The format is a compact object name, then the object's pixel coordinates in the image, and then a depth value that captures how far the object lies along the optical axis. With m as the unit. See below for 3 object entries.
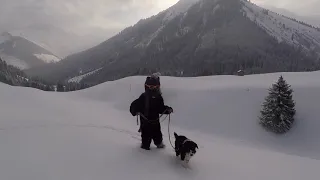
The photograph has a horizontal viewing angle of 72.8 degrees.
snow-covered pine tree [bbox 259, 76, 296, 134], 19.27
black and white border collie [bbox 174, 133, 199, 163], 5.59
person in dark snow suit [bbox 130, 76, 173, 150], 6.27
